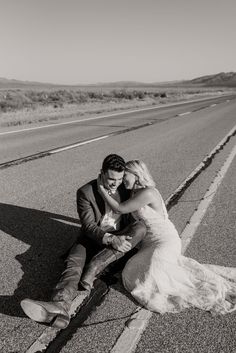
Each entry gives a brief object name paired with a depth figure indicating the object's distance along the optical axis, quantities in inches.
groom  140.5
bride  142.5
